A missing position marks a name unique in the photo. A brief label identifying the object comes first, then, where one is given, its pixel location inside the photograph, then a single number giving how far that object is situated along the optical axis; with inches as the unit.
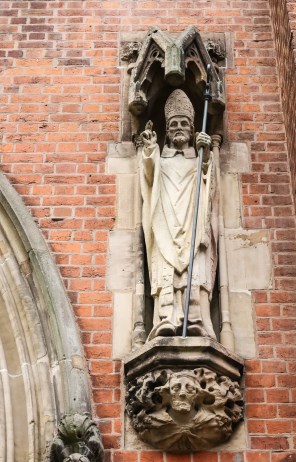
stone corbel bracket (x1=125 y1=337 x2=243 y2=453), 189.0
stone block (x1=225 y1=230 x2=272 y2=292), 216.4
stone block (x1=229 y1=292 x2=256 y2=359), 205.8
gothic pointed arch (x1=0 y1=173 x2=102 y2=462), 193.9
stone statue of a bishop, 201.6
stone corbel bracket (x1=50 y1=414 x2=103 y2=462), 184.1
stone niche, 190.2
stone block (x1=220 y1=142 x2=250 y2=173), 236.5
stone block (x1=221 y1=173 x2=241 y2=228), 227.0
